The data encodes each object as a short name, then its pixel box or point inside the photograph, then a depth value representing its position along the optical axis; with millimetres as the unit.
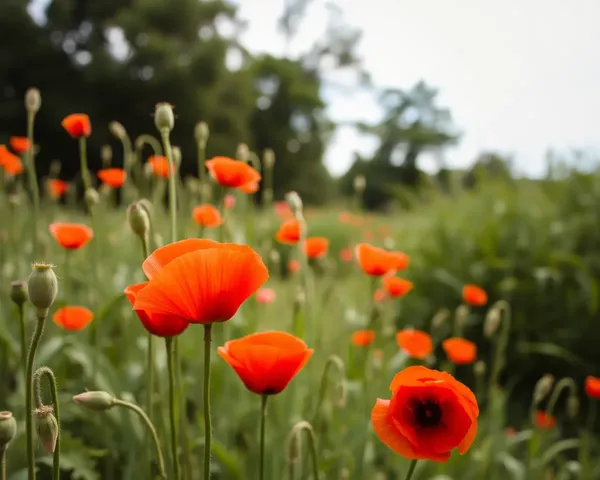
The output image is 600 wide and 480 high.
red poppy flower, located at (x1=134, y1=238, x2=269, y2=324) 559
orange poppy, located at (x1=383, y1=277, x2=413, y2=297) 1595
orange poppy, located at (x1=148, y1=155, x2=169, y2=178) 1396
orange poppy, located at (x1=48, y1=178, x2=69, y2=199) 2295
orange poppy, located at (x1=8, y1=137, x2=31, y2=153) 1926
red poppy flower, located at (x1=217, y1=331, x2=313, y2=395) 651
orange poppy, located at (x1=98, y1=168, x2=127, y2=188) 1726
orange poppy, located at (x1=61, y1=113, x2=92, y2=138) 1264
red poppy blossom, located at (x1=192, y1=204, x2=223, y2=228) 1239
